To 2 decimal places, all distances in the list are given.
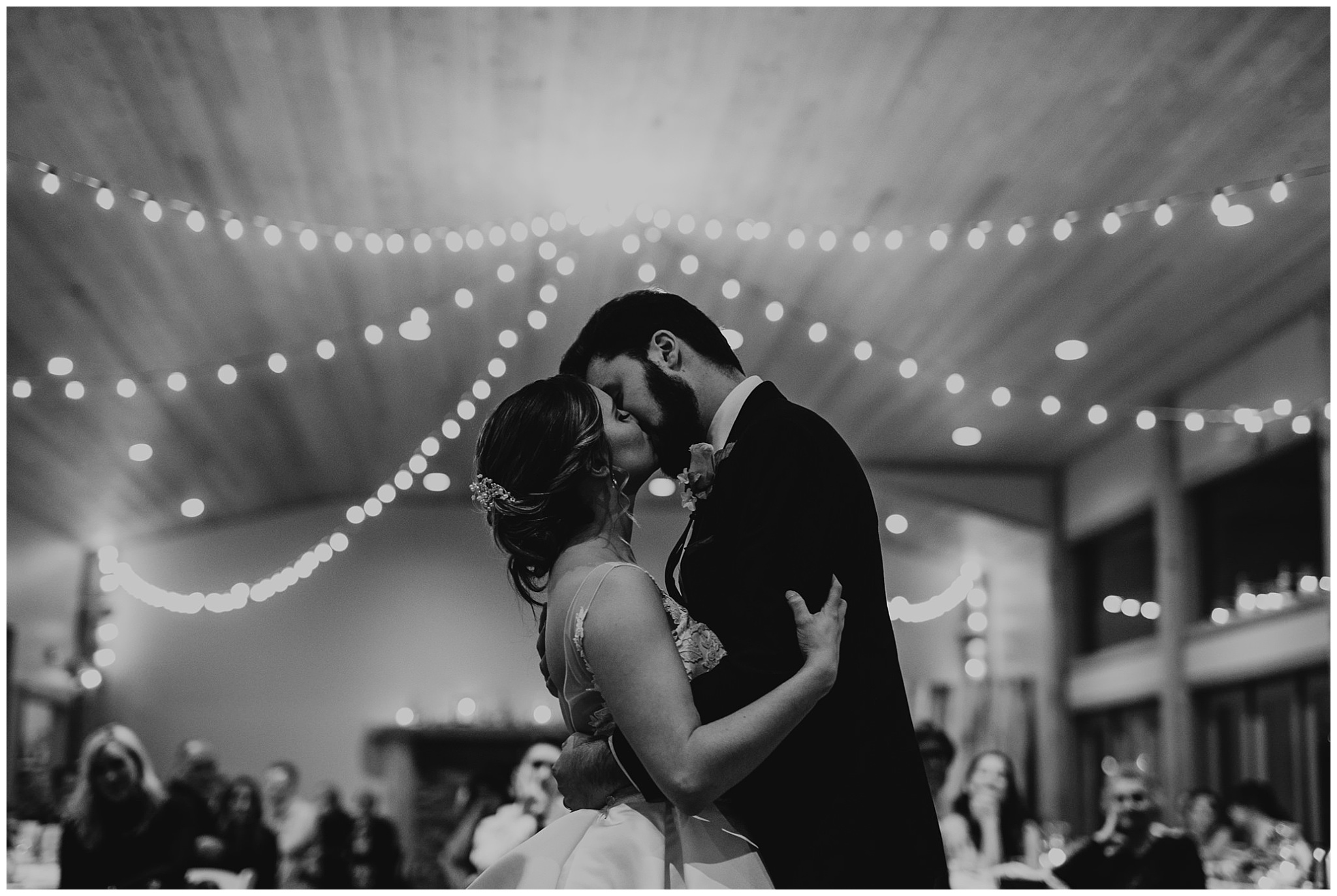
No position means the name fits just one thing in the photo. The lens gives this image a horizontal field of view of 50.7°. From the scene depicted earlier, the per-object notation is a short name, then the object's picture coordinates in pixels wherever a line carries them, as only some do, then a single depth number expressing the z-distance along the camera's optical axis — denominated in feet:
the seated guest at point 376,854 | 18.84
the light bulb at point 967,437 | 32.58
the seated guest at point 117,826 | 15.61
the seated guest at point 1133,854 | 15.08
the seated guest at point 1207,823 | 19.48
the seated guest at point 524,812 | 15.35
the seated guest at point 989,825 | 17.97
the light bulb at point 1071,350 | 25.22
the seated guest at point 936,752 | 17.58
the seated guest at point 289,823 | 20.47
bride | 4.70
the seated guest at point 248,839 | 17.78
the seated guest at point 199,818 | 15.92
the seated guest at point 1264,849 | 17.40
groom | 4.86
